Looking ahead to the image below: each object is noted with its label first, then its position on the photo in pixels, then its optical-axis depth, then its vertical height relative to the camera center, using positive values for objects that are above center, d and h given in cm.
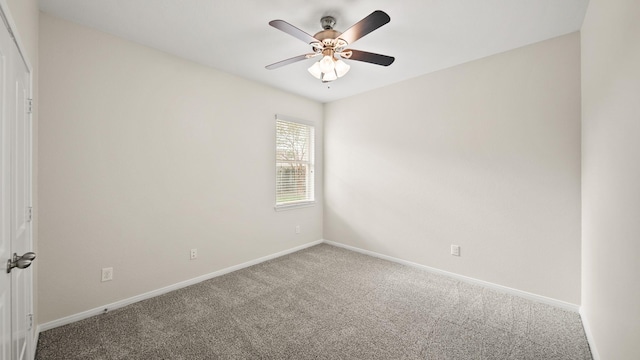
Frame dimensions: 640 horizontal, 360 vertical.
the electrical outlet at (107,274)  233 -88
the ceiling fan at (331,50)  188 +108
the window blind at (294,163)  398 +27
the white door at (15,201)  111 -11
